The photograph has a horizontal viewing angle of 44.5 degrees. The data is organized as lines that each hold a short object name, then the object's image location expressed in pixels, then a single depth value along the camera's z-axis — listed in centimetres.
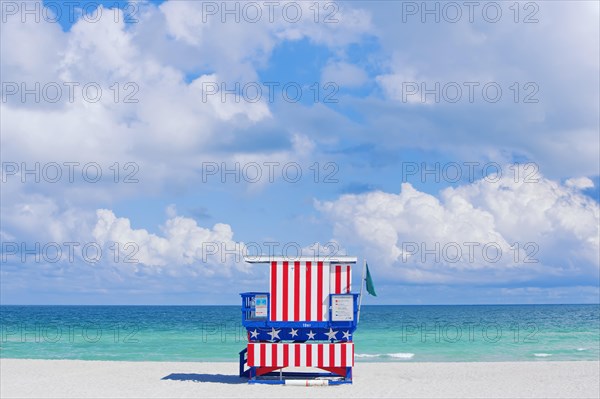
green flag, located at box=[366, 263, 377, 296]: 2003
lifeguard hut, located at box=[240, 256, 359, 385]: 1969
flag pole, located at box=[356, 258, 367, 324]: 1985
